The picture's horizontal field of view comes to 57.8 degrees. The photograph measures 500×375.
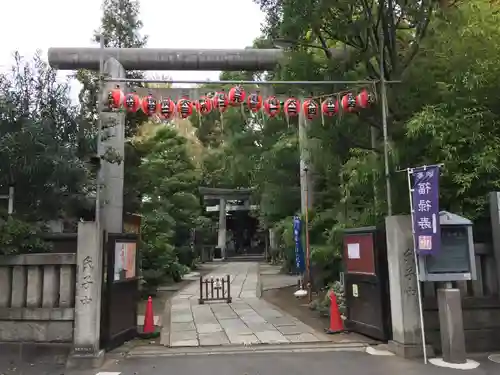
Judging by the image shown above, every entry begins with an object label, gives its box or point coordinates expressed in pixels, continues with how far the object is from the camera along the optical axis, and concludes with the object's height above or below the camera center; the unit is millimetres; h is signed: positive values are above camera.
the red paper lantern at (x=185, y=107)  9500 +2724
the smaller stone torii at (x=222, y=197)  38469 +3494
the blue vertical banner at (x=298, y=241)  14219 -182
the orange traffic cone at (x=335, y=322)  8961 -1736
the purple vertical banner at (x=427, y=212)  6594 +308
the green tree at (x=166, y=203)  15445 +1478
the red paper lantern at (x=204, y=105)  9617 +2791
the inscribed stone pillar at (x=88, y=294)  6988 -848
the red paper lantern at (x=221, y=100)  9594 +2875
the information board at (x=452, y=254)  6945 -339
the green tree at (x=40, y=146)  7852 +1645
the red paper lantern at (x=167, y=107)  9469 +2722
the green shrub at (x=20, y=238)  7391 +45
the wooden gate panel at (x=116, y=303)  7477 -1119
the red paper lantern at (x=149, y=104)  9445 +2778
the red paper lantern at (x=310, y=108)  9547 +2676
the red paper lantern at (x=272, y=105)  9624 +2759
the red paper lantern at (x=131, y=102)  9291 +2786
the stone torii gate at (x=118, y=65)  9766 +4137
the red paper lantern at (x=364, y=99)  9102 +2701
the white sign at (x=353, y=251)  8477 -316
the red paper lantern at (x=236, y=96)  9492 +2937
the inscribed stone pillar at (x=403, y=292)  7086 -922
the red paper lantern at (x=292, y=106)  9523 +2704
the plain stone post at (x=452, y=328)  6629 -1392
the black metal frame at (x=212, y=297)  13930 -1901
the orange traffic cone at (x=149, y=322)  8969 -1666
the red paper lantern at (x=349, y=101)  9219 +2690
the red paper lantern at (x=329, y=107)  9398 +2649
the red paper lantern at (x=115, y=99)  9125 +2817
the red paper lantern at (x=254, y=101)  9633 +2856
